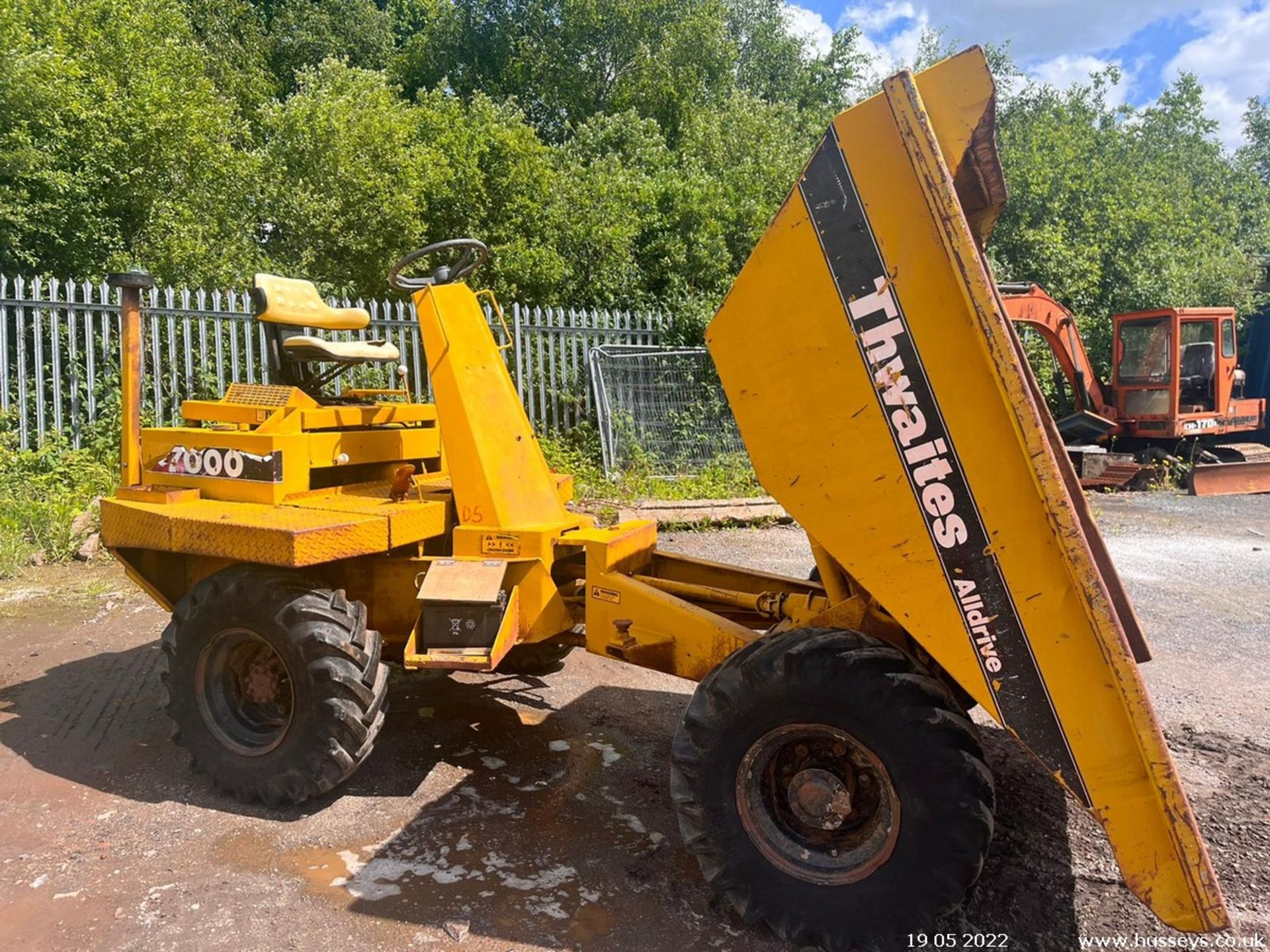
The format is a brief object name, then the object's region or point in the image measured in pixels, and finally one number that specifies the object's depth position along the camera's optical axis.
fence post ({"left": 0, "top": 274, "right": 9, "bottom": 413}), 8.88
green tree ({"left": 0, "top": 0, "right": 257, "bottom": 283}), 10.95
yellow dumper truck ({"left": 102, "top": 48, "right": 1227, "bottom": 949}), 2.40
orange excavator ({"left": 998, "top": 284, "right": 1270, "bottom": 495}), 13.20
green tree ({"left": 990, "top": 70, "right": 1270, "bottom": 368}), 17.47
